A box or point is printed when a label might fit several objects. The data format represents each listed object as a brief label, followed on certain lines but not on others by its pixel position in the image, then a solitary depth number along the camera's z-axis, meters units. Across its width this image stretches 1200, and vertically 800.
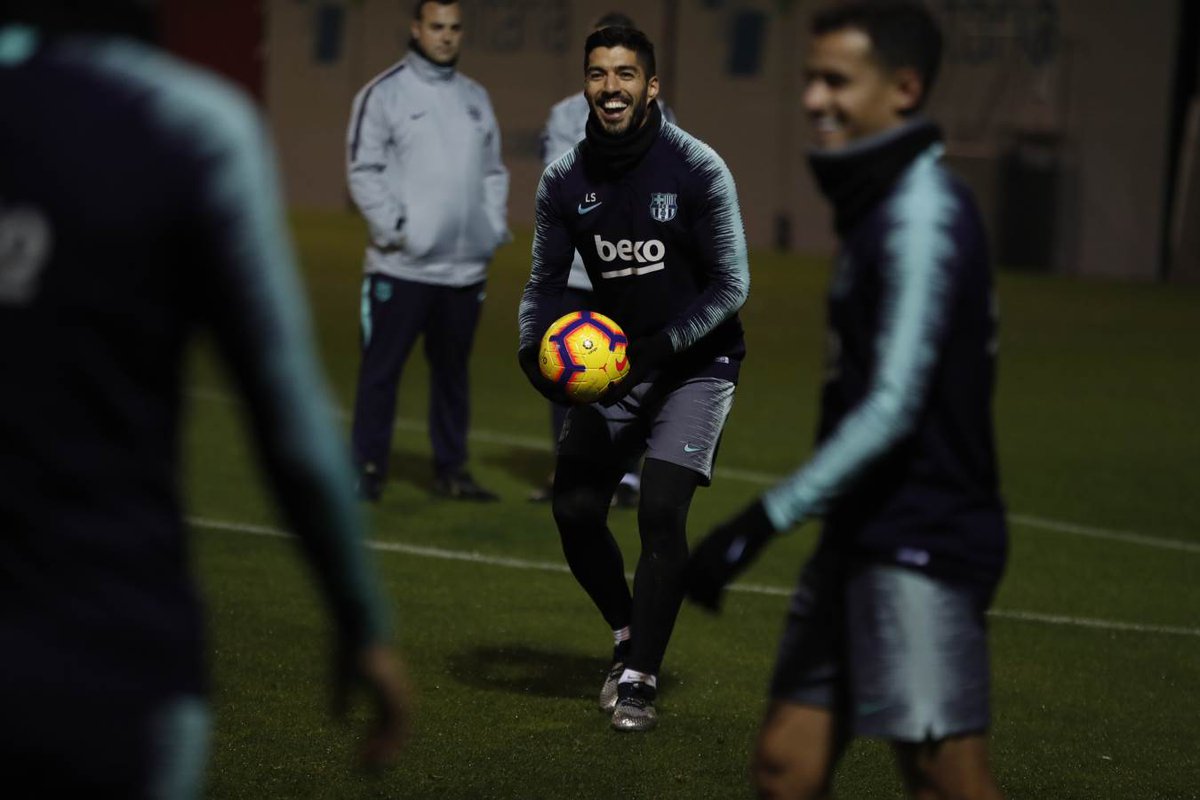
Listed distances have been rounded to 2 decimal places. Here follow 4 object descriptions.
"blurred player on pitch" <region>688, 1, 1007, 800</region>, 7.34
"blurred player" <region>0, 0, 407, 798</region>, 5.11
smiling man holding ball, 12.87
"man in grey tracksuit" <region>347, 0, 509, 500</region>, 21.09
